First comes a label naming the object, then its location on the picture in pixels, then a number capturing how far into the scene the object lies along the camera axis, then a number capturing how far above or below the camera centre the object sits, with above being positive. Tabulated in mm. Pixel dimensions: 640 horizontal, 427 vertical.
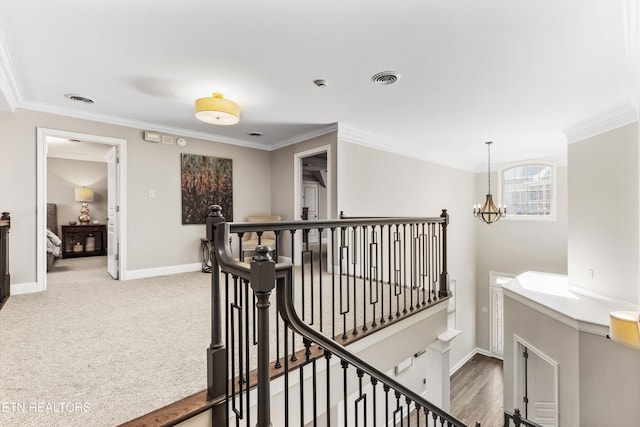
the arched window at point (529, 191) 6977 +541
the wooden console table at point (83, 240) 6645 -586
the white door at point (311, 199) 9000 +446
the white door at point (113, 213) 4344 +22
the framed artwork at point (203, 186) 4859 +479
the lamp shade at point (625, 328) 2451 -973
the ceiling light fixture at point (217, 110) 3096 +1098
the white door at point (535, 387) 4238 -2553
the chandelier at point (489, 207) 5891 +122
